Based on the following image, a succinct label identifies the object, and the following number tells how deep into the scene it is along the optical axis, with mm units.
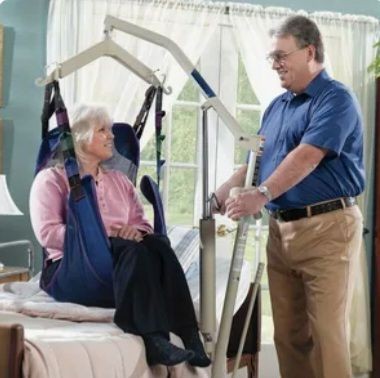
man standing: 2592
